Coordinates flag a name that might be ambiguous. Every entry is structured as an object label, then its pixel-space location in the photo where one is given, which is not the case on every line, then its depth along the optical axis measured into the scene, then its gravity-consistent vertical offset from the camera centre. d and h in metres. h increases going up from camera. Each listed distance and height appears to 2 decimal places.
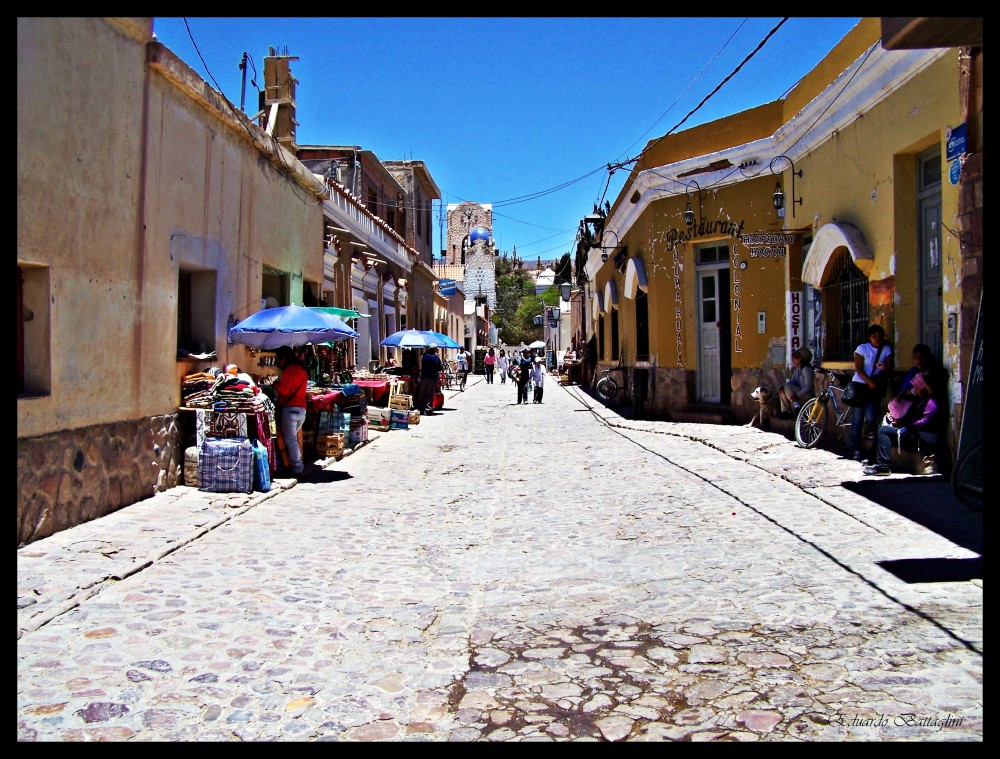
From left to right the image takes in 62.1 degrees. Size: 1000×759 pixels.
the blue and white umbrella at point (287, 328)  10.01 +0.60
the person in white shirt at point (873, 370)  9.21 +0.07
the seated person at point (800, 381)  12.16 -0.06
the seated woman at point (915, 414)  8.16 -0.38
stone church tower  67.00 +10.83
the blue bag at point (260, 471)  8.96 -1.01
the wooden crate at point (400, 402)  17.75 -0.53
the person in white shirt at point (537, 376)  24.67 +0.03
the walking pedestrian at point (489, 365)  40.49 +0.60
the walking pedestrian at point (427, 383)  20.73 -0.14
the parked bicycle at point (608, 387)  21.92 -0.27
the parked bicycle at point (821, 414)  10.54 -0.50
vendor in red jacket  9.94 -0.27
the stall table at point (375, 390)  17.19 -0.27
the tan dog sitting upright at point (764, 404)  13.80 -0.46
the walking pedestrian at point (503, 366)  41.03 +0.56
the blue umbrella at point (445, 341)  21.26 +0.93
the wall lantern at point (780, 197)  13.07 +2.84
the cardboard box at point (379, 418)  16.78 -0.82
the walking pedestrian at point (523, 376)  24.51 +0.03
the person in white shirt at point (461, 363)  35.48 +0.62
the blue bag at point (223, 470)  8.84 -0.98
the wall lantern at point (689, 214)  15.91 +3.12
